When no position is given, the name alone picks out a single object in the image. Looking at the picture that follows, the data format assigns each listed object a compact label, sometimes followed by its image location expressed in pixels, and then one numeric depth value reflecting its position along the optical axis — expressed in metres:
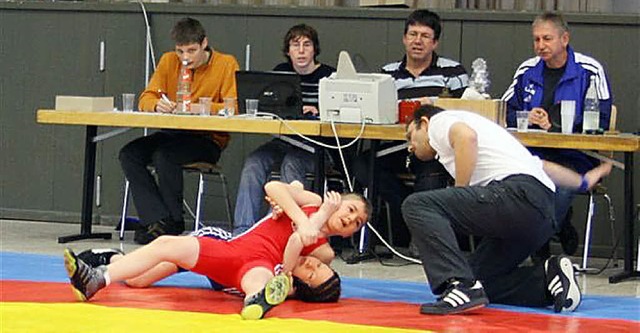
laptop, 12.99
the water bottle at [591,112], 11.96
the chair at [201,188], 13.66
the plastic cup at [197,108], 13.14
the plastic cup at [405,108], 12.48
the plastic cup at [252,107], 12.93
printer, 12.41
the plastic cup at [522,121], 12.04
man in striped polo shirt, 13.16
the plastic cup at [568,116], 12.00
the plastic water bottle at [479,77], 12.67
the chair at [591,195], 12.21
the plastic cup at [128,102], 13.44
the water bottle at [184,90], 13.35
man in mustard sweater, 13.66
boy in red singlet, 9.18
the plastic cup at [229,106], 13.11
